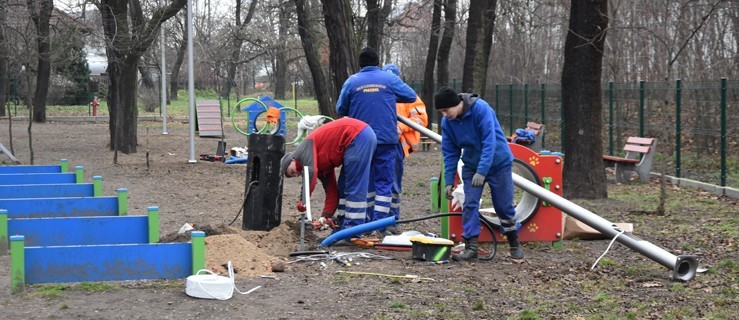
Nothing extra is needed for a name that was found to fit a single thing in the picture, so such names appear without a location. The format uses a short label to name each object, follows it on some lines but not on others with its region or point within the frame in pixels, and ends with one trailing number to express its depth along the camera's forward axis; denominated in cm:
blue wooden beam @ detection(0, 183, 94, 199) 1088
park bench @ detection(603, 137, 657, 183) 1775
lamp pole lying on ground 786
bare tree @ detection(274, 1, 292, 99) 3190
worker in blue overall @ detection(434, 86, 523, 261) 866
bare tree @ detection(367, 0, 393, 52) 2622
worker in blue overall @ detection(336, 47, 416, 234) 1009
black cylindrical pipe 1027
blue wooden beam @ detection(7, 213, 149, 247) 865
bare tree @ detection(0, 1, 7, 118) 1780
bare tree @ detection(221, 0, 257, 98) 3934
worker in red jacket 954
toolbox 872
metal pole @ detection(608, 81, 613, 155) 2060
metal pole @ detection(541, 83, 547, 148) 2522
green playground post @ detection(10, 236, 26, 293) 703
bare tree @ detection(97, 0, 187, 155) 2077
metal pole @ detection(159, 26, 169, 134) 3256
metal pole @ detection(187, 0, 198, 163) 2058
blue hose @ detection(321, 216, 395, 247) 910
